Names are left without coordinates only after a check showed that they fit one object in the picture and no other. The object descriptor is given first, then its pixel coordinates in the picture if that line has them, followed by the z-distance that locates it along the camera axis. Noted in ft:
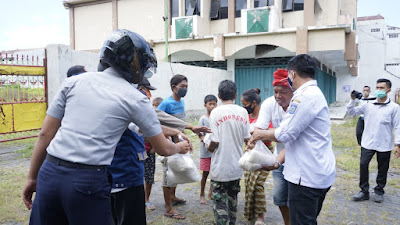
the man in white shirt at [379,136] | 14.74
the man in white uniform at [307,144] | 7.35
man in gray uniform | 5.33
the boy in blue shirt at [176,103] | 13.66
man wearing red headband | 9.49
